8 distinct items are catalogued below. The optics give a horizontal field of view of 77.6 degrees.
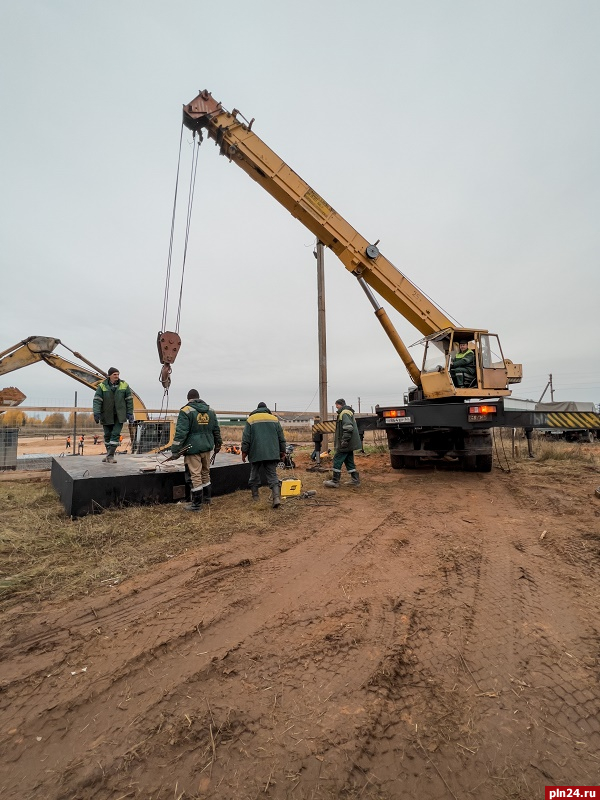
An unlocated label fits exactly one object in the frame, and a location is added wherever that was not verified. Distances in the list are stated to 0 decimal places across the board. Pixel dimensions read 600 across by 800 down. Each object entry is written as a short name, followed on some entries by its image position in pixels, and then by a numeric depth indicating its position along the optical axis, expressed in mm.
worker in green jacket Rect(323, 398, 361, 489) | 7055
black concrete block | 4637
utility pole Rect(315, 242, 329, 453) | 10742
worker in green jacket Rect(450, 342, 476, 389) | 8039
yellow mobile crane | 7891
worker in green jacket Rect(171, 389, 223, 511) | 5160
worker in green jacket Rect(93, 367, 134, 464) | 6516
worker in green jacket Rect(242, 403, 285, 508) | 5586
